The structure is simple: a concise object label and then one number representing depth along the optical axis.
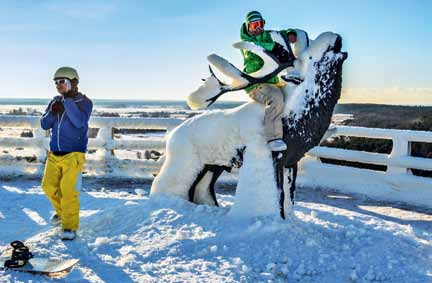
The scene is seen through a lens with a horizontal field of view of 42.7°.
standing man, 5.30
